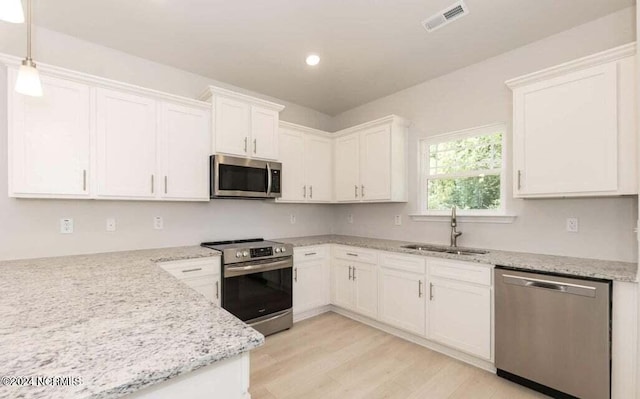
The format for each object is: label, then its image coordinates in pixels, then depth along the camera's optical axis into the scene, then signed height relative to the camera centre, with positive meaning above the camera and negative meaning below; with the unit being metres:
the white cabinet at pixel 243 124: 2.95 +0.82
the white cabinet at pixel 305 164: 3.63 +0.47
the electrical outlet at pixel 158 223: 2.91 -0.24
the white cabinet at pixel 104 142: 2.11 +0.48
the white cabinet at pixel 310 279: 3.32 -0.96
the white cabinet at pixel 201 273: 2.50 -0.67
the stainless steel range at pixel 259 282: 2.74 -0.85
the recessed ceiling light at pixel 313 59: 2.83 +1.41
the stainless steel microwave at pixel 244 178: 2.91 +0.23
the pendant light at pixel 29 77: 1.42 +0.61
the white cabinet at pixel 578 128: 1.92 +0.52
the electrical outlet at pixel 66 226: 2.44 -0.23
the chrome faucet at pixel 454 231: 2.98 -0.34
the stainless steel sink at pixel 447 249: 2.71 -0.52
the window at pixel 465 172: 2.90 +0.30
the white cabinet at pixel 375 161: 3.41 +0.47
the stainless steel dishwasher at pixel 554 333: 1.81 -0.92
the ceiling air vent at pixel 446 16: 2.15 +1.44
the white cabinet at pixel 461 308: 2.31 -0.94
